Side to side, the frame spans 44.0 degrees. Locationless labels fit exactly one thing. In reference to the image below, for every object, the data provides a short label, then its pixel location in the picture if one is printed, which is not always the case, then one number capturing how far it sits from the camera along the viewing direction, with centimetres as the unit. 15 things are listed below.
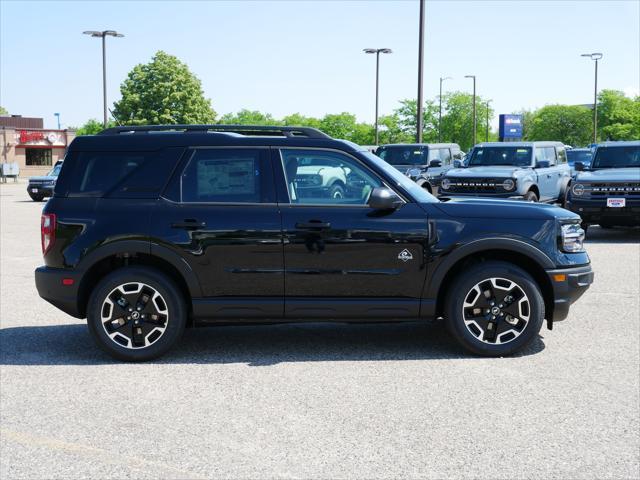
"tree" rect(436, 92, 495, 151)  10181
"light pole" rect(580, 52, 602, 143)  6147
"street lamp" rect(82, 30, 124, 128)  3950
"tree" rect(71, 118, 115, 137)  13318
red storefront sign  7650
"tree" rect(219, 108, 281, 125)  14825
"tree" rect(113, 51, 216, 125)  7744
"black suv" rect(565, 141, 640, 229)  1464
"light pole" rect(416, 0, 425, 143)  2517
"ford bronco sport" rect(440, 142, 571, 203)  1648
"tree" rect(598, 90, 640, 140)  10025
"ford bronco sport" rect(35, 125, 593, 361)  606
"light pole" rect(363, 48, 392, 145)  4703
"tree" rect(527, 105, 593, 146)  10788
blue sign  9794
